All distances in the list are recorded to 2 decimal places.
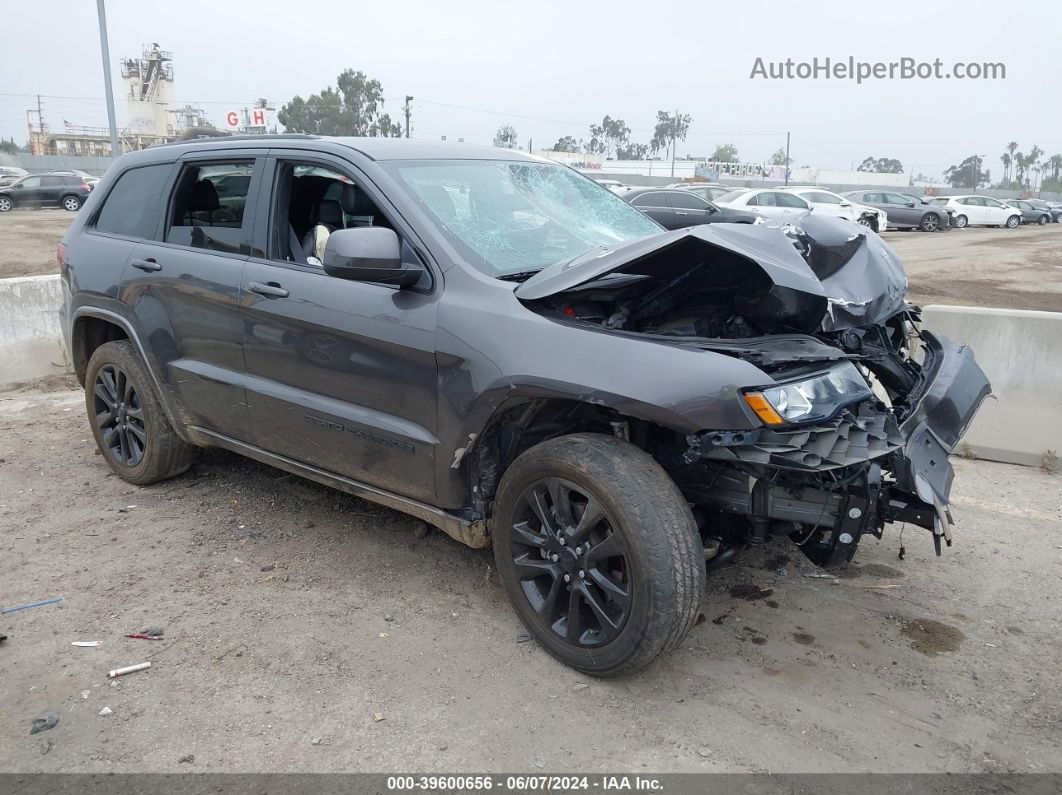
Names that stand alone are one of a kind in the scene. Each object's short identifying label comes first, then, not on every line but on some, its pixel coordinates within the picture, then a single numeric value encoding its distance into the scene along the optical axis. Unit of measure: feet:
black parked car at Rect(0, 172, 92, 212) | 100.00
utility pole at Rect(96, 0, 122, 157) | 64.59
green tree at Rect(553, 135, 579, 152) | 354.13
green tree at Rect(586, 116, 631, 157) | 436.35
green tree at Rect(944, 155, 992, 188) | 376.07
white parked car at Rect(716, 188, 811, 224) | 75.10
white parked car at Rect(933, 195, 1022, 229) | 115.85
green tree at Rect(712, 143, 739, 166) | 455.38
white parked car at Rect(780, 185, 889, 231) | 83.82
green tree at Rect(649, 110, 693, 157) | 437.99
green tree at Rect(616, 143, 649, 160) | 435.70
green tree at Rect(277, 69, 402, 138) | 230.48
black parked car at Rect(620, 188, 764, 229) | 61.21
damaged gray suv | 9.46
